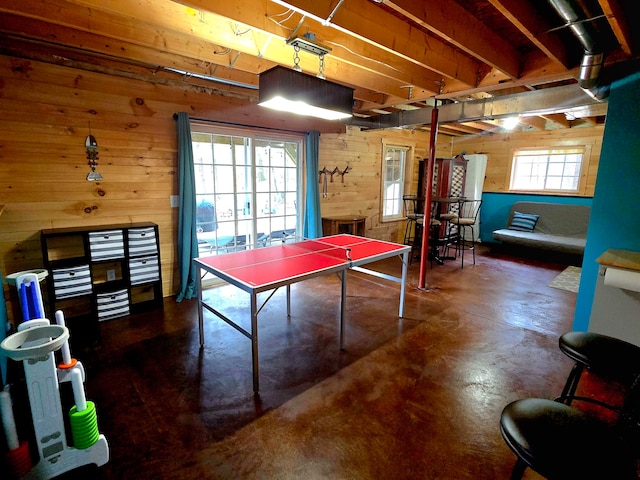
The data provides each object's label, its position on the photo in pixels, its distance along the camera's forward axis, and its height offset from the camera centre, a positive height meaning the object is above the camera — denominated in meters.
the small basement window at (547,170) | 6.27 +0.33
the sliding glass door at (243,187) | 4.06 -0.08
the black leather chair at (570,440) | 0.97 -0.82
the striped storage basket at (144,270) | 3.32 -0.93
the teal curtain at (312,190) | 4.86 -0.12
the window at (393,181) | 6.58 +0.06
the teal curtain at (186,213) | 3.61 -0.38
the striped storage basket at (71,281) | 2.90 -0.93
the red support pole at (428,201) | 4.12 -0.21
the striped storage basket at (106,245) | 3.04 -0.62
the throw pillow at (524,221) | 6.42 -0.70
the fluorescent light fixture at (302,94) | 2.04 +0.59
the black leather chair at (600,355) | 1.51 -0.81
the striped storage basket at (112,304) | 3.19 -1.24
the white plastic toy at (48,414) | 1.40 -1.07
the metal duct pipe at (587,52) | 1.77 +0.94
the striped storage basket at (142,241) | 3.27 -0.62
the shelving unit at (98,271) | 2.95 -0.90
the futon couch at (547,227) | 5.71 -0.78
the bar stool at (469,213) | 7.08 -0.63
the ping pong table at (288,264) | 2.17 -0.65
